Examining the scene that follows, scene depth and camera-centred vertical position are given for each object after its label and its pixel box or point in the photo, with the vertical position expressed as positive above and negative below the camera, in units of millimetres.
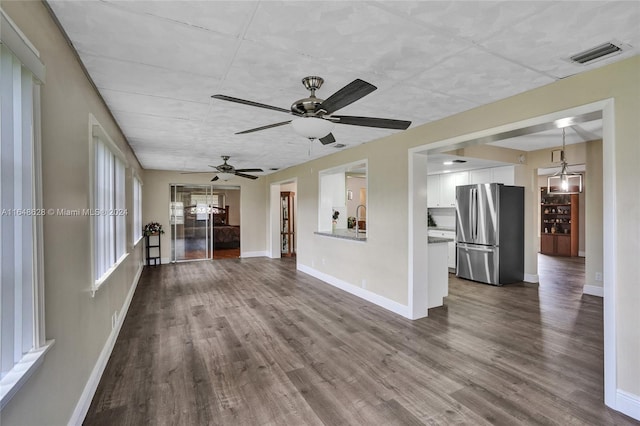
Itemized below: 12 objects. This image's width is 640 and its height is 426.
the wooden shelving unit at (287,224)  9516 -389
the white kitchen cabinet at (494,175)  6000 +739
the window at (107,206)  2709 +71
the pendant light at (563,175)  4695 +557
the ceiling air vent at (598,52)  1993 +1076
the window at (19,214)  1209 -6
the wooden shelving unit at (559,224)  9492 -431
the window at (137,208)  6227 +89
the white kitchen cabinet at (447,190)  7078 +498
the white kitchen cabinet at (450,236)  6797 -578
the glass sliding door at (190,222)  8453 -275
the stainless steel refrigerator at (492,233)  5719 -422
